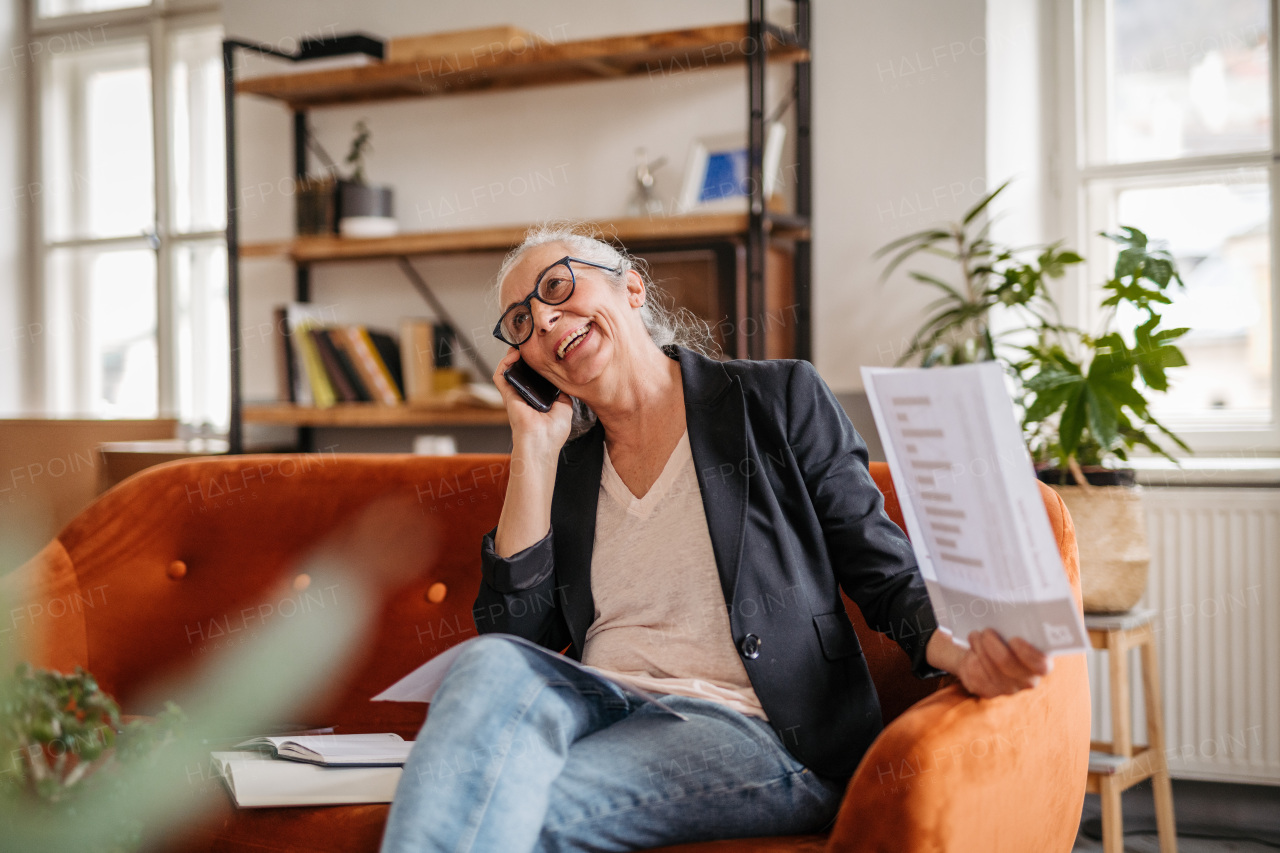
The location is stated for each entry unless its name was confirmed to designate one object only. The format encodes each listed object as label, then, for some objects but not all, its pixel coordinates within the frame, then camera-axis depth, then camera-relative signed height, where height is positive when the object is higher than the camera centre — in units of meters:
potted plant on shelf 3.09 +0.55
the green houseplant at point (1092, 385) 2.03 +0.01
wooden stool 2.13 -0.73
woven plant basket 2.14 -0.29
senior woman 1.18 -0.27
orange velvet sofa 1.86 -0.29
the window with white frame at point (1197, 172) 2.70 +0.54
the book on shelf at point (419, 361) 3.05 +0.11
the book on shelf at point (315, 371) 3.06 +0.09
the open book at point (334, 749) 1.46 -0.47
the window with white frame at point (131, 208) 3.86 +0.73
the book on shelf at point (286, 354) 3.10 +0.14
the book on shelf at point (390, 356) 3.06 +0.13
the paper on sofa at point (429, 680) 1.25 -0.32
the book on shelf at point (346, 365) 3.06 +0.11
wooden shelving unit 2.56 +0.56
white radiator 2.47 -0.55
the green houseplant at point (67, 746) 0.86 -0.27
